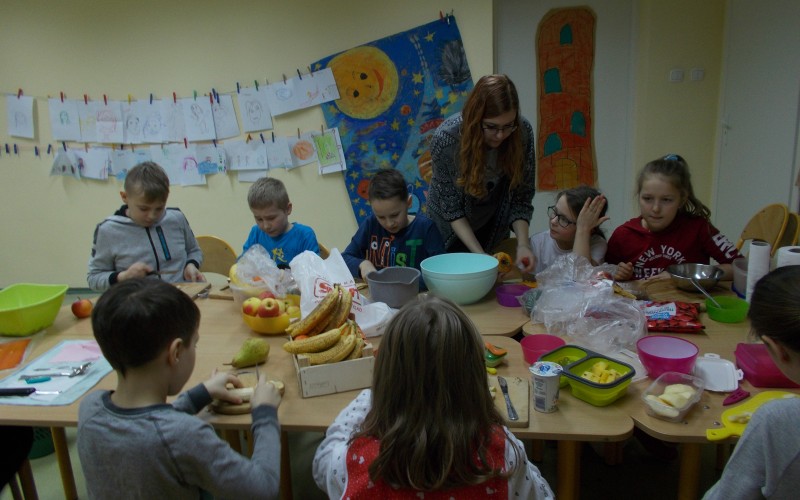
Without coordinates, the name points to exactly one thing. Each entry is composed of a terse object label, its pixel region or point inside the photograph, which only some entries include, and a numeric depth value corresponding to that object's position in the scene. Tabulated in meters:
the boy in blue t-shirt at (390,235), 2.15
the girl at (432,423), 0.93
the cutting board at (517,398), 1.21
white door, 2.83
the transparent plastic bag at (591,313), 1.55
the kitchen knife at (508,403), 1.22
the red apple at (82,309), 1.92
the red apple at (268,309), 1.67
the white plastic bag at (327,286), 1.70
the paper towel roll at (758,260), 1.62
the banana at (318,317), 1.52
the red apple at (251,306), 1.70
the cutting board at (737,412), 1.12
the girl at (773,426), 0.93
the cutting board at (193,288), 2.12
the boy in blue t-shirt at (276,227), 2.41
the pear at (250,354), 1.49
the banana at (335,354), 1.36
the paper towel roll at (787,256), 1.51
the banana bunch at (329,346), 1.37
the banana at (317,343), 1.40
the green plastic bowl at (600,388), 1.24
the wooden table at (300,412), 1.19
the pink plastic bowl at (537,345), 1.49
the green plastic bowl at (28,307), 1.74
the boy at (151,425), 1.05
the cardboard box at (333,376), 1.34
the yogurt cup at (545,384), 1.22
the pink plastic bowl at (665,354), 1.33
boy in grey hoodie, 2.21
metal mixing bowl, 1.88
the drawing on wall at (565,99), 3.67
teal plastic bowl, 1.85
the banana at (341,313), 1.54
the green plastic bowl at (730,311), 1.66
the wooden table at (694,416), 1.15
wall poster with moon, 3.54
